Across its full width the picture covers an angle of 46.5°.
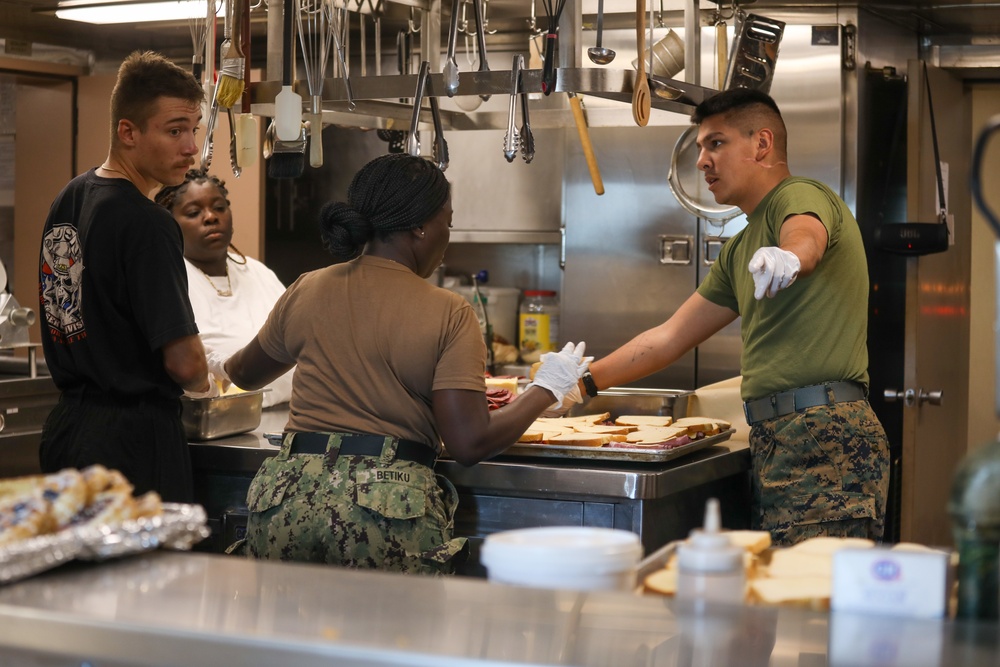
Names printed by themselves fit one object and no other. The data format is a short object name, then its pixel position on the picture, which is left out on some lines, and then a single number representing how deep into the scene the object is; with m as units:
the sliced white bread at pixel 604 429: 2.85
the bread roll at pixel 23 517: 1.40
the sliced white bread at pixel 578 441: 2.71
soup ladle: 2.81
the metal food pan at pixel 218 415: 2.93
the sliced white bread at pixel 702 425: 2.90
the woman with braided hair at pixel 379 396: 2.30
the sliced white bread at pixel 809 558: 1.50
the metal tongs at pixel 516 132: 2.52
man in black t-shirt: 2.51
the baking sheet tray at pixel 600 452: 2.65
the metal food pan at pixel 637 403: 3.30
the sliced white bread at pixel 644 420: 3.04
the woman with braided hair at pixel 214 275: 3.83
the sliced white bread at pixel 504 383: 3.24
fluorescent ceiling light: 4.79
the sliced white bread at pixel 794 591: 1.40
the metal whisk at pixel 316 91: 2.77
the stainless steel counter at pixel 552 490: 2.57
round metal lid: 3.56
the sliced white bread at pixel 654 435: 2.74
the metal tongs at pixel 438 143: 2.88
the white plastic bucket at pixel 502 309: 5.25
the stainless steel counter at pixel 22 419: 3.87
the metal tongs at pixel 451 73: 2.59
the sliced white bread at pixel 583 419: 3.02
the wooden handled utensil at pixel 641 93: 2.56
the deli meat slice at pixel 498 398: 2.96
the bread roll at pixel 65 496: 1.45
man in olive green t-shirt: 2.84
